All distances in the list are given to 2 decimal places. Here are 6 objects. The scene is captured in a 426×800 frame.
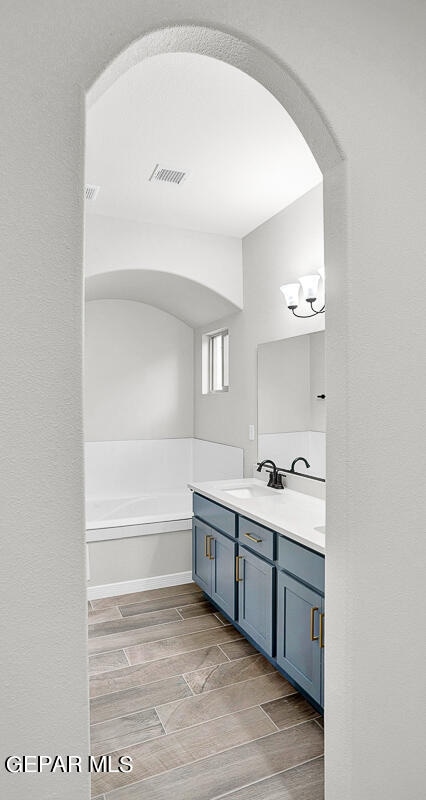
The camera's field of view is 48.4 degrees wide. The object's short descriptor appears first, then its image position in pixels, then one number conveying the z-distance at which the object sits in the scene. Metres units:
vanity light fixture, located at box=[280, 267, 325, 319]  2.81
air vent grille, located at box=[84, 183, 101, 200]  2.96
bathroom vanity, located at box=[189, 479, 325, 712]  2.10
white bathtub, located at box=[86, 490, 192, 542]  3.60
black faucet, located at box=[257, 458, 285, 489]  3.23
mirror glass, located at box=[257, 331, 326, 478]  3.00
